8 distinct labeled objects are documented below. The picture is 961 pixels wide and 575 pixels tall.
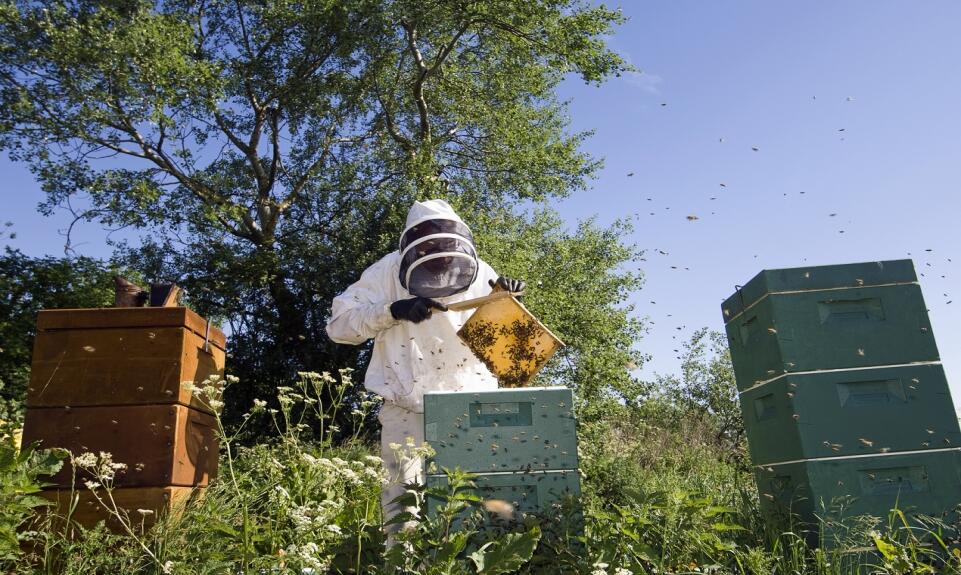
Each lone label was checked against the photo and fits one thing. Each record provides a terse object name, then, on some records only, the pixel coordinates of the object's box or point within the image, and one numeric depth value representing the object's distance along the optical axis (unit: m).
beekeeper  4.59
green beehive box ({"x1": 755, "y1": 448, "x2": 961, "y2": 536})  3.50
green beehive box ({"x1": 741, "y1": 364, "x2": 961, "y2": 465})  3.58
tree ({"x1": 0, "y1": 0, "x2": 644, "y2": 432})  10.79
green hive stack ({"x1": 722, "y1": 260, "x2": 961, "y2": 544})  3.53
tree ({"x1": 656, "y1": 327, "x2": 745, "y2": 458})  20.55
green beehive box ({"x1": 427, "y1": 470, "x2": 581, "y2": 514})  3.14
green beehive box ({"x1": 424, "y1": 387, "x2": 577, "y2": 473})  3.19
